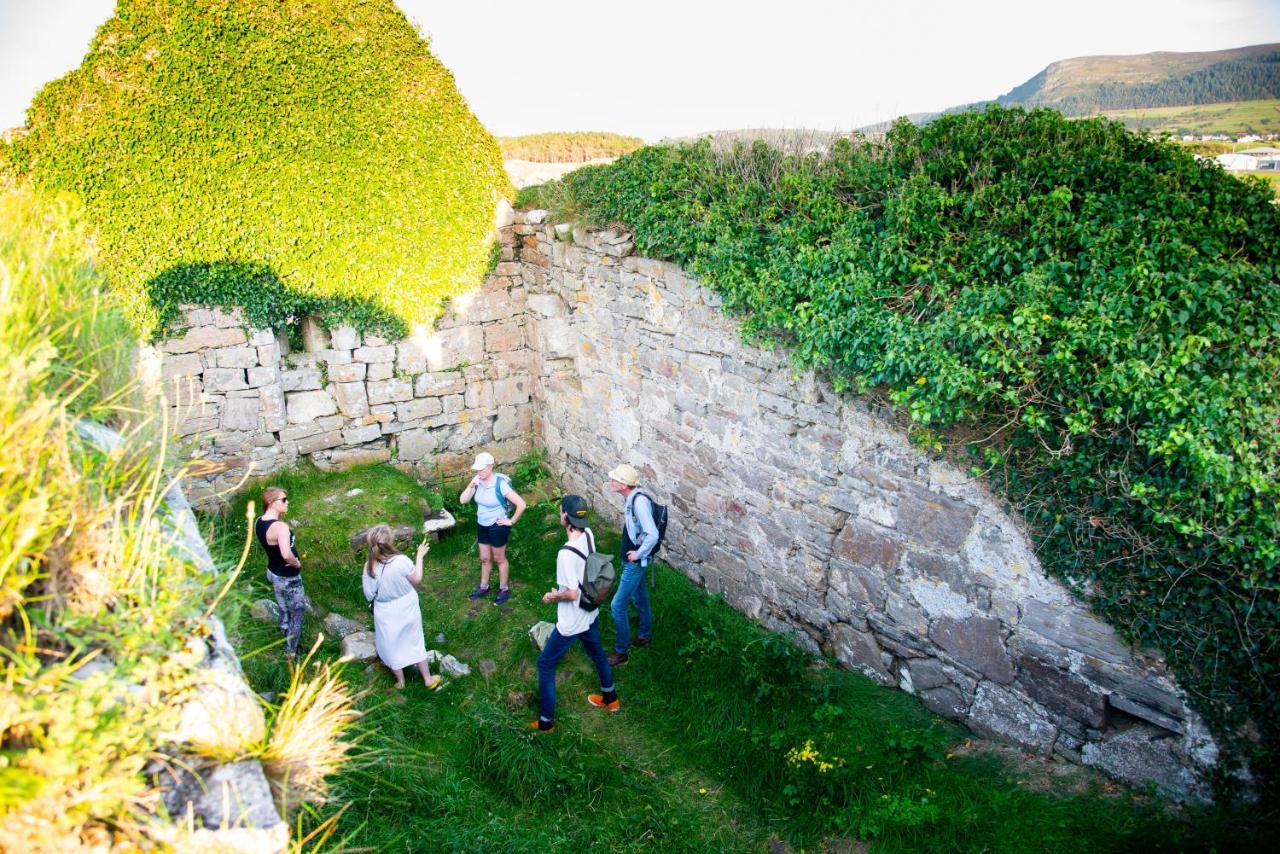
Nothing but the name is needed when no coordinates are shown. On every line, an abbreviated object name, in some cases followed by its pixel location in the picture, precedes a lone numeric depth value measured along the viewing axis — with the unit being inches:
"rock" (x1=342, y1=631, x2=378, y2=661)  241.3
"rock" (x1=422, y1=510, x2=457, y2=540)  326.6
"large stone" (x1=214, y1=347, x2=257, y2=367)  306.8
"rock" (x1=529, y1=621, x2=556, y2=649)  254.4
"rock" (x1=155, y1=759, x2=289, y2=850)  85.3
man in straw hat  235.1
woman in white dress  223.5
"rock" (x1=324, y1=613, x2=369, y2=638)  258.7
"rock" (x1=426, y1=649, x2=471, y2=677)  244.2
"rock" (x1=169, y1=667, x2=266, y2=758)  89.5
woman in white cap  279.1
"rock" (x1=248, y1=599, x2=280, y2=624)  249.1
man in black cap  209.3
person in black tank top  226.4
